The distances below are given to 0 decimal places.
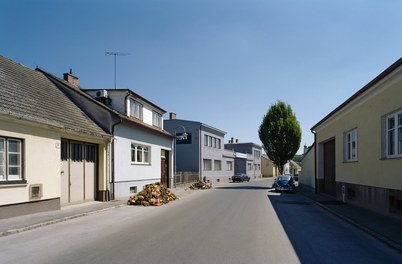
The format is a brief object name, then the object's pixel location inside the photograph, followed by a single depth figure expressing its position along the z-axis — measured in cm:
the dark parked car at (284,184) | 2895
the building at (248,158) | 6860
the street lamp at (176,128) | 4465
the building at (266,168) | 8994
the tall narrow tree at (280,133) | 4766
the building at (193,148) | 4528
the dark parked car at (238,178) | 5569
